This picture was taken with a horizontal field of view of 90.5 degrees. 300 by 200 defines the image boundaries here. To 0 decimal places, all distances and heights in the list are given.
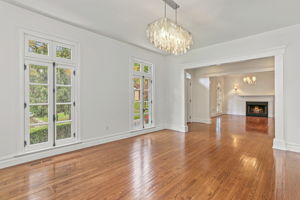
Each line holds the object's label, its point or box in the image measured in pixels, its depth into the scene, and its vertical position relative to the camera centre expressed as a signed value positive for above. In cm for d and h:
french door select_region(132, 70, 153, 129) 533 -9
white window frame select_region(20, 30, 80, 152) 307 +57
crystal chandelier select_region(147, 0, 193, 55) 259 +117
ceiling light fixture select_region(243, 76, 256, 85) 973 +134
